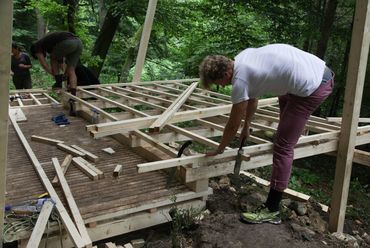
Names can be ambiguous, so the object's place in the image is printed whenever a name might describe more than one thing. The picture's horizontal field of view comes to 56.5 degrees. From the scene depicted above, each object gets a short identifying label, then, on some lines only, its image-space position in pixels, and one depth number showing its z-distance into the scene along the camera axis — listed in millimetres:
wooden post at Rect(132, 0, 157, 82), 6938
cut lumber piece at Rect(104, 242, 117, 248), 2902
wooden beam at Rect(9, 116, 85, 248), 2505
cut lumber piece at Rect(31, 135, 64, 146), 4652
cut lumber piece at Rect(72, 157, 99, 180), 3660
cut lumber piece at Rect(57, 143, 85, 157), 4250
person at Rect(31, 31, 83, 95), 6137
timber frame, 3334
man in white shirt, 2809
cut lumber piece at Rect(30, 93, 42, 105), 6904
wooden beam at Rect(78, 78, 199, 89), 6716
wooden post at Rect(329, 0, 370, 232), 3664
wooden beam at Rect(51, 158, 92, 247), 2572
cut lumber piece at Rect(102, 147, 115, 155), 4430
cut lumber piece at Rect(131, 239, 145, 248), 3172
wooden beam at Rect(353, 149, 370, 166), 4168
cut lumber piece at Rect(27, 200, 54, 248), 2494
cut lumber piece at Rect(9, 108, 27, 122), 5727
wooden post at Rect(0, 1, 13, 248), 1988
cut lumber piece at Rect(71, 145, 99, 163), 4145
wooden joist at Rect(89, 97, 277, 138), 3387
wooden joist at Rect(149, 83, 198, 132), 3561
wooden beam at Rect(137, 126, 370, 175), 3207
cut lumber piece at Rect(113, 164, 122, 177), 3760
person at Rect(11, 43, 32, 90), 8090
